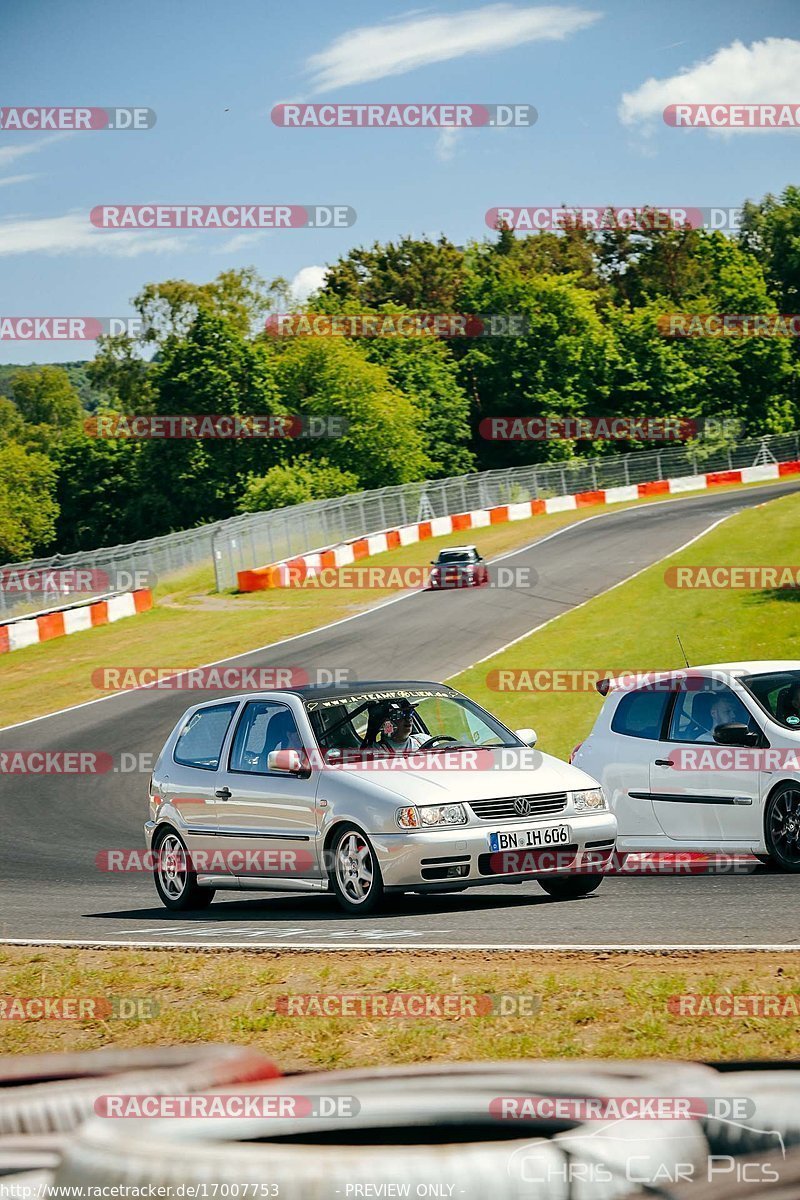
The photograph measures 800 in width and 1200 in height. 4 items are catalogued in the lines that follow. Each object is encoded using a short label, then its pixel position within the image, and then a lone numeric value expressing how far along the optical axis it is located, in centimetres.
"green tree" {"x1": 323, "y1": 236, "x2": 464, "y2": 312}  12144
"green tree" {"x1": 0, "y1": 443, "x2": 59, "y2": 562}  9394
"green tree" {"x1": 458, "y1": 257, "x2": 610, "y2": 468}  9288
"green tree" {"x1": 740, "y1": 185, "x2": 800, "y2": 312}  10825
